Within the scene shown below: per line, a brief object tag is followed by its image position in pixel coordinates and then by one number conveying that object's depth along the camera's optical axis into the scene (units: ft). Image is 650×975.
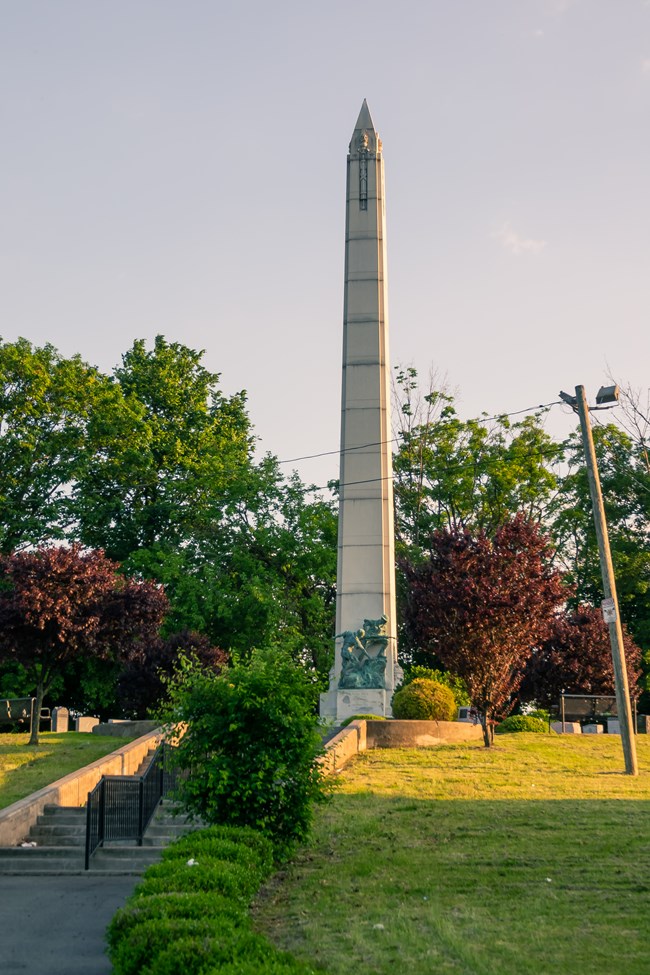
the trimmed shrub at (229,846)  34.19
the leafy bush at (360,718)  82.69
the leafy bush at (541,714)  107.04
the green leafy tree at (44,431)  137.59
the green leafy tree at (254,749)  39.93
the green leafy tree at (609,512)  153.58
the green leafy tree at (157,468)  139.44
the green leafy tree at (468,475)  155.63
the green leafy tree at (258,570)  124.26
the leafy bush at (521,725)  97.66
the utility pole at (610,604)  65.21
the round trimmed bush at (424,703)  84.12
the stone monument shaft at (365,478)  94.68
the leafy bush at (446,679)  95.09
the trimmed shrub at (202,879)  29.63
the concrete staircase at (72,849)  46.80
